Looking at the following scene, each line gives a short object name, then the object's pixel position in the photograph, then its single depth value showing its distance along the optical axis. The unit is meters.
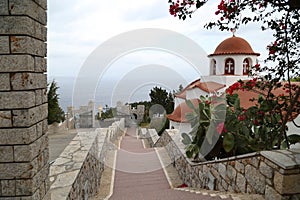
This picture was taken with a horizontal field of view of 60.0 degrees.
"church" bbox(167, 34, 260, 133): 13.77
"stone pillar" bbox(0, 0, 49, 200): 1.55
